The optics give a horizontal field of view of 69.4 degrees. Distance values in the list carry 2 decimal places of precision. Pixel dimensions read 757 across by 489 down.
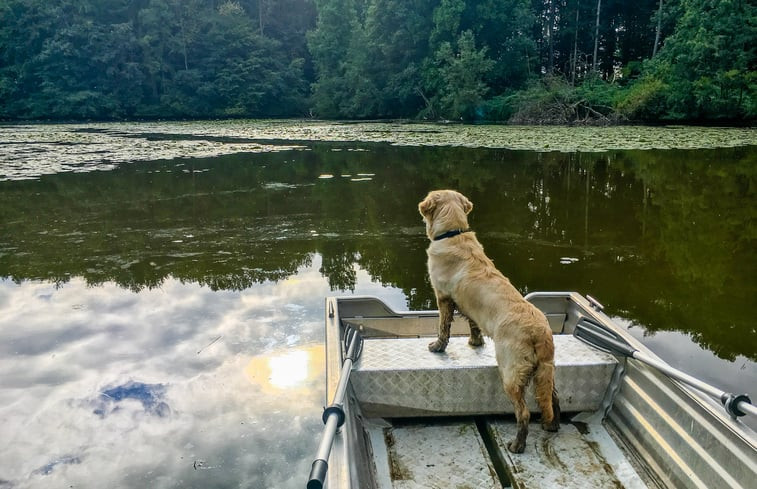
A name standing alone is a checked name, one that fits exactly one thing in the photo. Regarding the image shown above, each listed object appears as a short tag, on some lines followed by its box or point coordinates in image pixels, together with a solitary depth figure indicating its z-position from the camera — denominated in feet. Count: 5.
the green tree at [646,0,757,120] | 87.56
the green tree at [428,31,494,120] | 115.96
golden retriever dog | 9.32
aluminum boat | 8.47
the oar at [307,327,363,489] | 6.09
